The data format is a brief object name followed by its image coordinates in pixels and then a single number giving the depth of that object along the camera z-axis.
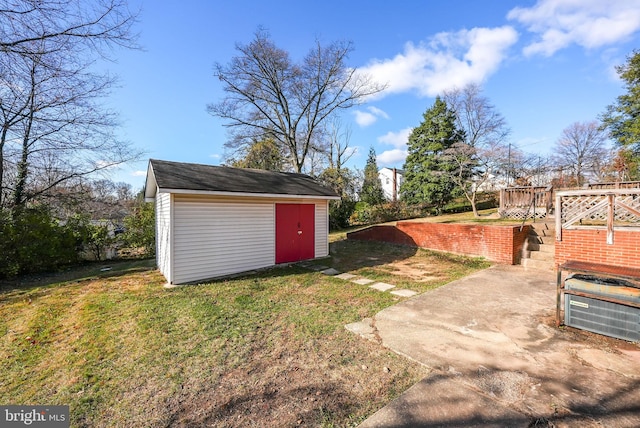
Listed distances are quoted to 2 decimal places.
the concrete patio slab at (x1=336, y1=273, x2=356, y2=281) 6.84
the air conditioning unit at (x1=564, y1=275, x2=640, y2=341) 3.20
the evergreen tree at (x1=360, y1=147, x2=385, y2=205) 19.86
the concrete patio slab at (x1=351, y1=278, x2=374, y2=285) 6.33
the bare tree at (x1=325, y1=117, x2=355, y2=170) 23.84
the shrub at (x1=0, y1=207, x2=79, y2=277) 7.67
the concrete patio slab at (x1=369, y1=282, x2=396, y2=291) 5.86
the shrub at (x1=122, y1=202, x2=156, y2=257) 11.06
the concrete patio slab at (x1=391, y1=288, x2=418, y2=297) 5.35
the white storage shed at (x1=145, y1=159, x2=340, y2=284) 6.48
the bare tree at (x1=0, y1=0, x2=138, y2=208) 5.48
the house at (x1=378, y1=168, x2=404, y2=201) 37.88
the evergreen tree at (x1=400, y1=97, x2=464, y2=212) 19.39
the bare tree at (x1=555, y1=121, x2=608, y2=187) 23.00
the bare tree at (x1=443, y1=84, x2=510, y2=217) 16.22
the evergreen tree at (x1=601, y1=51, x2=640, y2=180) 16.95
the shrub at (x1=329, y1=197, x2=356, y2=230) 17.83
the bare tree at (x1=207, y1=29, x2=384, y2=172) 17.34
